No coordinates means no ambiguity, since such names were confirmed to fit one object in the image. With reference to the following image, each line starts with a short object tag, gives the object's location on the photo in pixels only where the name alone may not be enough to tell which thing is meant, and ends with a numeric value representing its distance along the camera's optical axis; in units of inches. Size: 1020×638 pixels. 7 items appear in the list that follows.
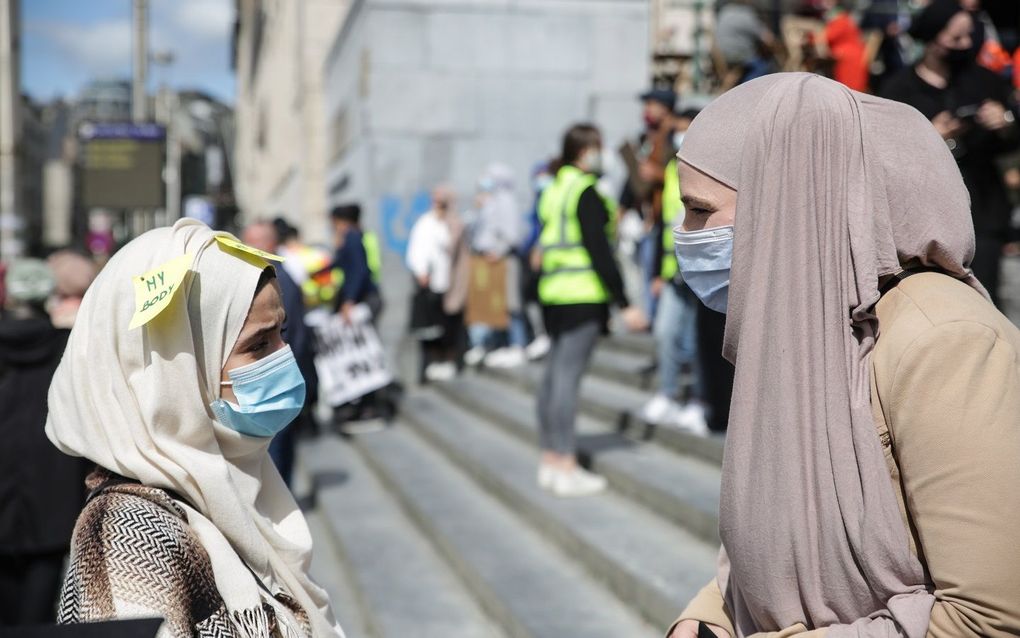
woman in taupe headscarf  56.7
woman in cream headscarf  67.8
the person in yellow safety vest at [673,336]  247.0
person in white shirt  420.5
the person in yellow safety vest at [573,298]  238.8
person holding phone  184.2
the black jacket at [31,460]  181.5
